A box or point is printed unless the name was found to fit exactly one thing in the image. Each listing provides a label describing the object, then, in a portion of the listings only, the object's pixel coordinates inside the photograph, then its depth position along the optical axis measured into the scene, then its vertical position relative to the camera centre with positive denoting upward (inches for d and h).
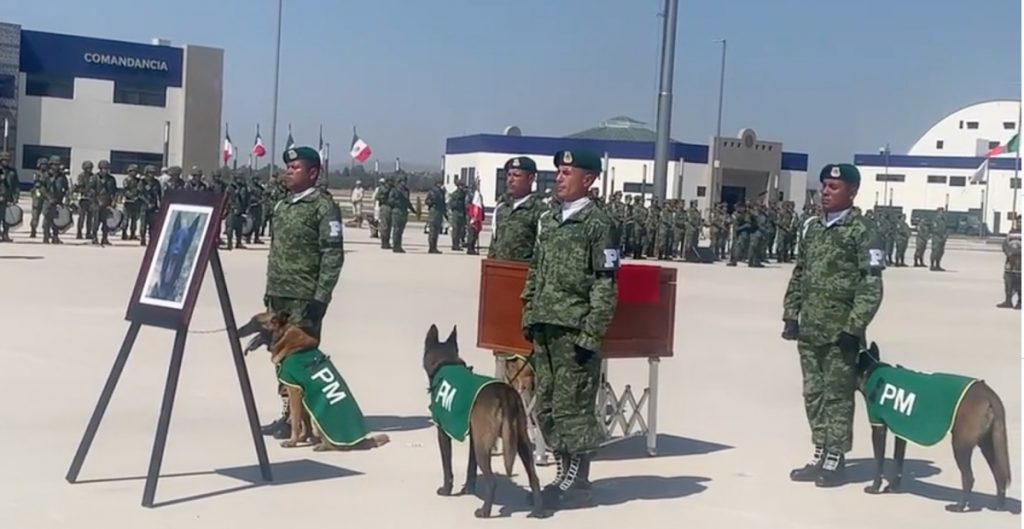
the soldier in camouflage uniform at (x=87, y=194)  973.8 -8.6
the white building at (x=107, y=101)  2182.6 +151.3
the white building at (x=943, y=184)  3107.8 +136.8
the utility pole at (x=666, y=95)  1064.8 +107.3
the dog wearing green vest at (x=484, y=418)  241.3 -41.1
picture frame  247.9 -14.5
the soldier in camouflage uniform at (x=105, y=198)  967.6 -11.1
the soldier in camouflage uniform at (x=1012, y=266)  804.6 -16.4
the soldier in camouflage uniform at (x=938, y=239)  1352.1 -2.5
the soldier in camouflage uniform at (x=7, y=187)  909.8 -7.0
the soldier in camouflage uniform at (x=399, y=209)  1070.4 -5.3
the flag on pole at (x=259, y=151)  2096.5 +71.5
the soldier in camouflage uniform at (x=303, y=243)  304.2 -11.4
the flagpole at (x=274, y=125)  1616.5 +94.8
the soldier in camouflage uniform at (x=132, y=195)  985.9 -7.9
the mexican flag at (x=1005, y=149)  1565.0 +118.0
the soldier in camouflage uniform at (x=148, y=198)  989.2 -8.9
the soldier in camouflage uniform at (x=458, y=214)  1144.2 -7.7
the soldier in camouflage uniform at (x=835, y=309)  275.4 -17.6
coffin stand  295.3 -26.4
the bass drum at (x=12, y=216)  924.6 -28.3
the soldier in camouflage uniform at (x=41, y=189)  942.9 -6.8
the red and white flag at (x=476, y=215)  1144.7 -7.2
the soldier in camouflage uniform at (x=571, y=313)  247.6 -20.0
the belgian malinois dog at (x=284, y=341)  290.7 -34.1
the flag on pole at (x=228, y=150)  1948.8 +65.5
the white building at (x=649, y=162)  2426.2 +110.8
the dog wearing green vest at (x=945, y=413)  252.8 -36.6
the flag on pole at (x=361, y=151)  1676.9 +66.1
